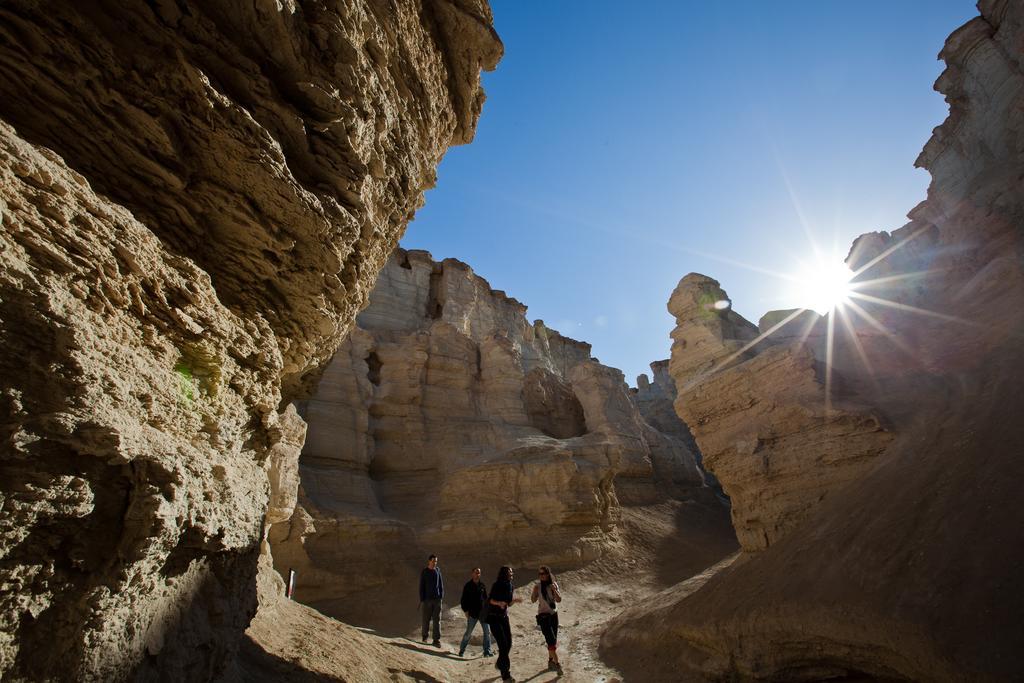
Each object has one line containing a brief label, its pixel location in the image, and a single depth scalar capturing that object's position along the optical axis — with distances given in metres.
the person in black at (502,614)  7.42
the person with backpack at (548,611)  8.12
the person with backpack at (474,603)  9.15
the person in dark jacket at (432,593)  10.00
